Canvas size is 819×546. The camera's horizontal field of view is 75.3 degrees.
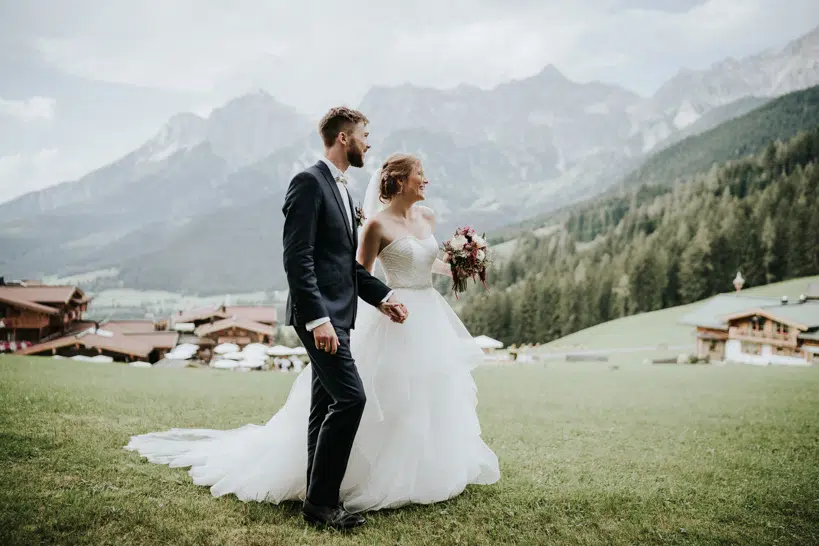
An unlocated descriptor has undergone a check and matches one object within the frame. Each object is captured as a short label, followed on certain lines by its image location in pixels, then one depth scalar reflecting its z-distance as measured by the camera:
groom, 3.72
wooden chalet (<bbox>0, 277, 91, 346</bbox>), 44.94
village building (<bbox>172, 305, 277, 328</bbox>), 70.81
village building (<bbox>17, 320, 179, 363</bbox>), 43.16
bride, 4.27
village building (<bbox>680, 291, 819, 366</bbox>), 38.78
